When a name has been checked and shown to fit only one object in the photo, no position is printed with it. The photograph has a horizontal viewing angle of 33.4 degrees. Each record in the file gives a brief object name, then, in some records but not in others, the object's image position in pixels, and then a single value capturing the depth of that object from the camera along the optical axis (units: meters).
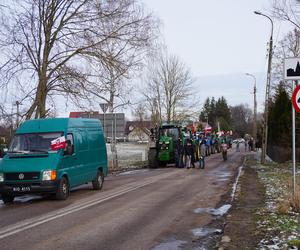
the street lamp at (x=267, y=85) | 29.84
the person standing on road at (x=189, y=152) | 30.08
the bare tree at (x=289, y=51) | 44.34
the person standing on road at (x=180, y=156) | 30.60
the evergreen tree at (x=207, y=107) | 150.18
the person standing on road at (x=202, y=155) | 28.33
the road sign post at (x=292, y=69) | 10.95
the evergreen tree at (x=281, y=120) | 32.19
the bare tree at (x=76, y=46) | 22.03
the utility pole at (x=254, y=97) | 54.76
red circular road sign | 10.55
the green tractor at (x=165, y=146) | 31.02
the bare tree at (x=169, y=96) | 49.31
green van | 13.60
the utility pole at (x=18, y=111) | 22.36
